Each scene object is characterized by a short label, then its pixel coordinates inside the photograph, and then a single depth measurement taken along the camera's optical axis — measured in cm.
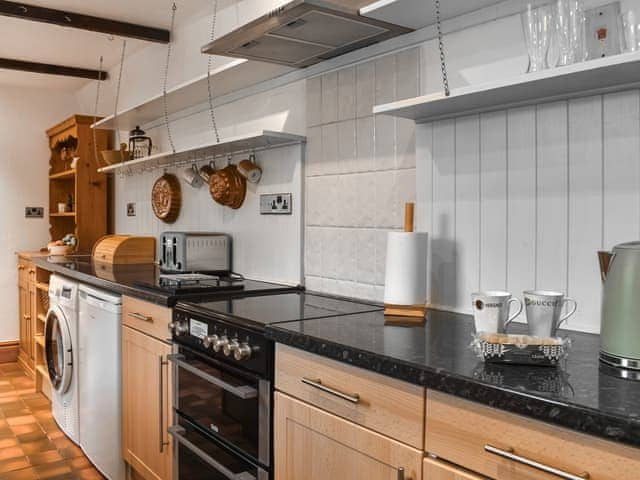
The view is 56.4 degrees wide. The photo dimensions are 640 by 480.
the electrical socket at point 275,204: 269
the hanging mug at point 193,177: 335
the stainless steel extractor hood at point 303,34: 184
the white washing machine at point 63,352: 312
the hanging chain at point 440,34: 176
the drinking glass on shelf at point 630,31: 134
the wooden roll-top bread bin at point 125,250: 373
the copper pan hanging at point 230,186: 299
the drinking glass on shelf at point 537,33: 144
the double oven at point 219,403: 173
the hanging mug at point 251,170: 286
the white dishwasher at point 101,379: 267
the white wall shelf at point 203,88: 261
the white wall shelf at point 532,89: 130
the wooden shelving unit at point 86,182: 479
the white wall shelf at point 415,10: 173
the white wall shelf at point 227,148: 250
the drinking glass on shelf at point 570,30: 141
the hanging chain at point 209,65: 309
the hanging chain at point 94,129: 475
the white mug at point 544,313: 134
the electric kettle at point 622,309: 114
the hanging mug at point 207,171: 321
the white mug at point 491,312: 138
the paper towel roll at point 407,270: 186
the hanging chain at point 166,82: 362
